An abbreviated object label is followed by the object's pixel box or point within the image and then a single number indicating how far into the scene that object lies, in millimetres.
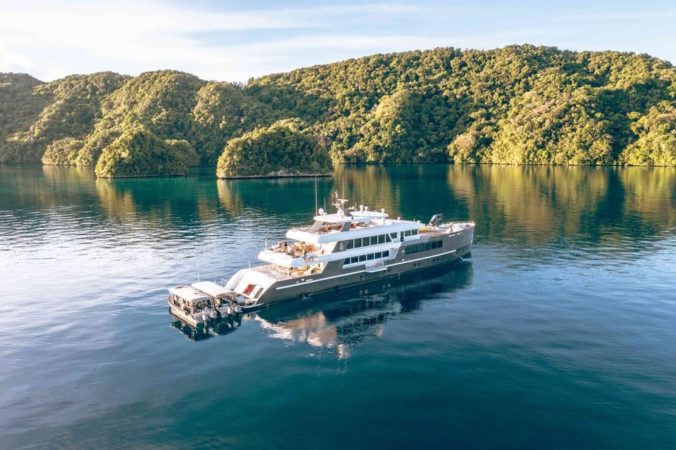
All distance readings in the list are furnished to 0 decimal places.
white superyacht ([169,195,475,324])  52375
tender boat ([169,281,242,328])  48031
